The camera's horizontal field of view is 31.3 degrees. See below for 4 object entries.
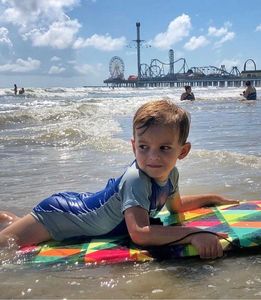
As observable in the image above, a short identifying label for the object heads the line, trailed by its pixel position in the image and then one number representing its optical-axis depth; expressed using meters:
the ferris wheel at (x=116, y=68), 111.57
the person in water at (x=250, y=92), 20.94
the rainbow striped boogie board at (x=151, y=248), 2.43
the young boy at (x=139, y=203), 2.38
